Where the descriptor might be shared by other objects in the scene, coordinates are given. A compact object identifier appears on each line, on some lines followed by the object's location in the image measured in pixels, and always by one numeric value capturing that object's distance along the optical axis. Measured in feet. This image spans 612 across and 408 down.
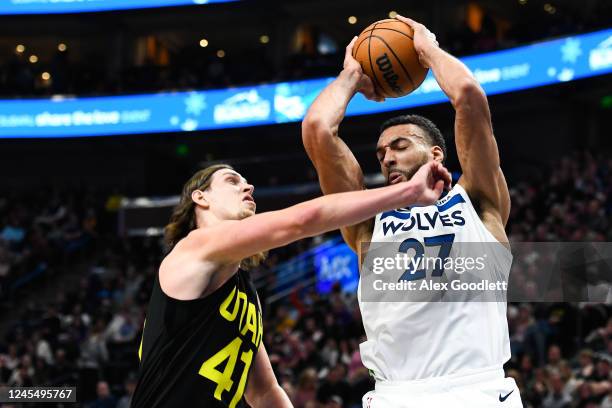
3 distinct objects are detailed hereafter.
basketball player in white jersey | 12.25
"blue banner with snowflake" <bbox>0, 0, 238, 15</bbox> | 76.33
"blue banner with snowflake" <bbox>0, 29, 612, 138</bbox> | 58.90
